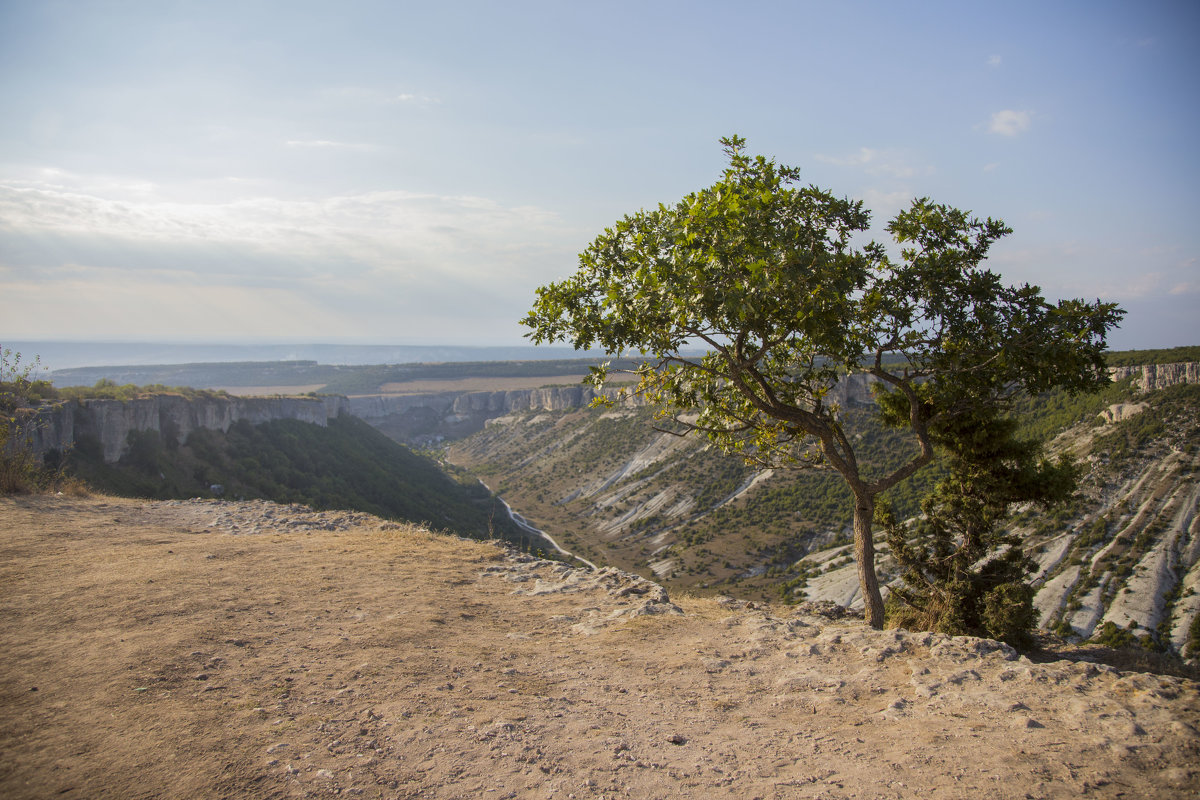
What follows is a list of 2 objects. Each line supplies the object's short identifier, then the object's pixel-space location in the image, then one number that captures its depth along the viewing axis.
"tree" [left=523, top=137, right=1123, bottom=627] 6.91
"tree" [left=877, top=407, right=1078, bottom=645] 10.59
